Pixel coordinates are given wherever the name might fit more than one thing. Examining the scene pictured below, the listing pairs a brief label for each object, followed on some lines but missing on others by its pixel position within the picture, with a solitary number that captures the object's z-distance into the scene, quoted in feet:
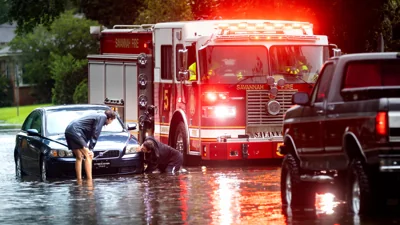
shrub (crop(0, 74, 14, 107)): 304.30
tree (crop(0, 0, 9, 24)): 350.27
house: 304.91
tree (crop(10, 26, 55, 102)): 286.46
